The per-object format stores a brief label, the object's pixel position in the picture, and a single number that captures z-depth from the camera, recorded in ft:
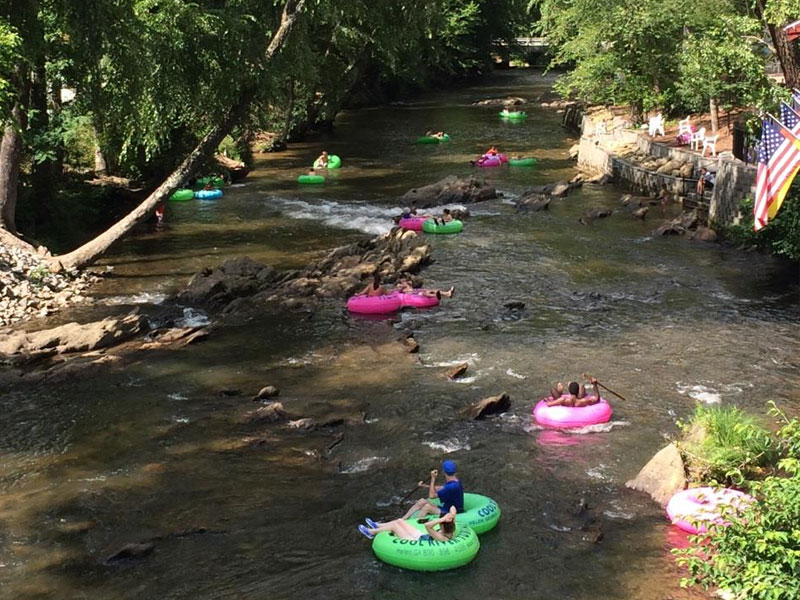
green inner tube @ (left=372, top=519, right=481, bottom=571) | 34.42
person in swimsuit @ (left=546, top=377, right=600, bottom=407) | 47.06
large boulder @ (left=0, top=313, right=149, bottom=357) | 58.39
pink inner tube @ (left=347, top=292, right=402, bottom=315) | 66.33
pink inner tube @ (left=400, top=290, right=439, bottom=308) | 67.51
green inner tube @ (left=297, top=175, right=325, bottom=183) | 119.03
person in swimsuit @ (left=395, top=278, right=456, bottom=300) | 68.70
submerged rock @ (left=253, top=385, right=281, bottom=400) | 51.39
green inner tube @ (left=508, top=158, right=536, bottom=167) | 125.39
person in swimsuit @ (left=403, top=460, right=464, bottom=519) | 36.60
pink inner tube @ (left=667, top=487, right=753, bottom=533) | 34.99
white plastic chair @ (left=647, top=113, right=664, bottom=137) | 112.88
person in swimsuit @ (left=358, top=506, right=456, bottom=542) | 35.04
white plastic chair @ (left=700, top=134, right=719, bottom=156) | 95.86
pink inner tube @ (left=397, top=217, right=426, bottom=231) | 91.81
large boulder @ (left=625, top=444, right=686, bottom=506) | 38.88
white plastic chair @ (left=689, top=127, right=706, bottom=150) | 99.76
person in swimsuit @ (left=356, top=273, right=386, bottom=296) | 67.82
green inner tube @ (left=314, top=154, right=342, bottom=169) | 129.08
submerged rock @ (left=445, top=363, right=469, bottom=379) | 53.62
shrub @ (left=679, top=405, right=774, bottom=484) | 38.63
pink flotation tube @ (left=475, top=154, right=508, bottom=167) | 125.08
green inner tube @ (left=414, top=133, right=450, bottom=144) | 147.54
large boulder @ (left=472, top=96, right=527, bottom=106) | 191.10
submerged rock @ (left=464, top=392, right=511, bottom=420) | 47.91
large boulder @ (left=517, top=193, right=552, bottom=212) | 98.78
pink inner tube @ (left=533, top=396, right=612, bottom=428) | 46.16
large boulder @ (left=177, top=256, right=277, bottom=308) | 70.33
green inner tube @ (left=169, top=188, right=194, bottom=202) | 107.65
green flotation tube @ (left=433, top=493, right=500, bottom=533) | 36.55
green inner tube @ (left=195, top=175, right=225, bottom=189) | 113.25
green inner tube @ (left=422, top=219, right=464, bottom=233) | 90.07
